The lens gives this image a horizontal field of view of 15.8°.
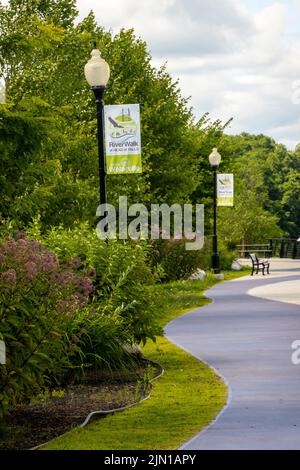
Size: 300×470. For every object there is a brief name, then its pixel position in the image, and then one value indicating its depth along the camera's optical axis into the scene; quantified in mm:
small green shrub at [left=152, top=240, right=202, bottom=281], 37094
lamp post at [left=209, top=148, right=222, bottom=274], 41141
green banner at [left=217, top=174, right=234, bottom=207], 46094
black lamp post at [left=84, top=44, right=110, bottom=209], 17953
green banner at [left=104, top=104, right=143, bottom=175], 20859
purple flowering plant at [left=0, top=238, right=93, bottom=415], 10367
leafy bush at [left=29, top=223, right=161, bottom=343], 15195
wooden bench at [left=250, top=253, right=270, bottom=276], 41500
